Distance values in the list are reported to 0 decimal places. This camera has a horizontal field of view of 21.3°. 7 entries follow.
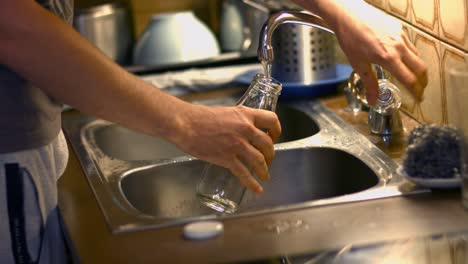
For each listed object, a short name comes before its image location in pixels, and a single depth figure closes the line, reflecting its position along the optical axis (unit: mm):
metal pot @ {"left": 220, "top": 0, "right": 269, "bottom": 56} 2449
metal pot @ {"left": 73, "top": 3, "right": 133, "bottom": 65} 2634
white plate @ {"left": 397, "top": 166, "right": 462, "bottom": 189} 1540
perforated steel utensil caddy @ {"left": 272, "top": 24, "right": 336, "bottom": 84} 2095
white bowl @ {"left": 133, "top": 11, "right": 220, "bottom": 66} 2584
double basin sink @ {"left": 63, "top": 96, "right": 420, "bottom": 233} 1750
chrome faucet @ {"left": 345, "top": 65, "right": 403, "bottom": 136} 1829
